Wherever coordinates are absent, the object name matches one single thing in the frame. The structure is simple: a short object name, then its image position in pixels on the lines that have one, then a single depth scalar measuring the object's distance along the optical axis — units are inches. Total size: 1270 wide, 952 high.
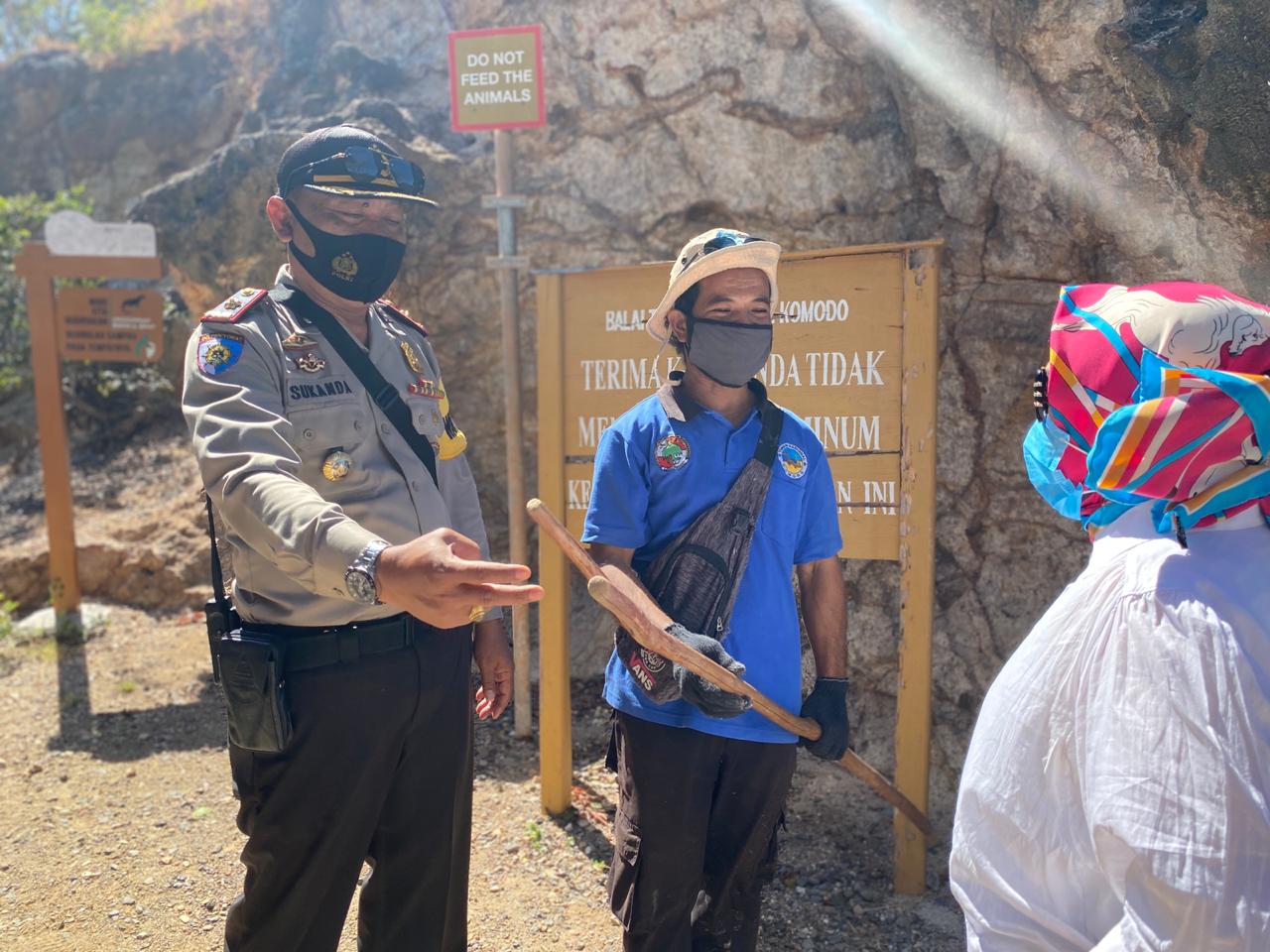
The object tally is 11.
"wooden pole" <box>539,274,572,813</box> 145.3
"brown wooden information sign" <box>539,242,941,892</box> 124.9
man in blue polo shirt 90.2
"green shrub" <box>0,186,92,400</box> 370.9
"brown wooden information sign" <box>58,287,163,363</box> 243.8
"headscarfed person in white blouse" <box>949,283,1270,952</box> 46.5
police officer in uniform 81.6
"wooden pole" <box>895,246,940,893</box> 124.3
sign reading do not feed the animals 159.5
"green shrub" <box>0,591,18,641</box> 237.1
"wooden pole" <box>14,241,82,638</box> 238.2
